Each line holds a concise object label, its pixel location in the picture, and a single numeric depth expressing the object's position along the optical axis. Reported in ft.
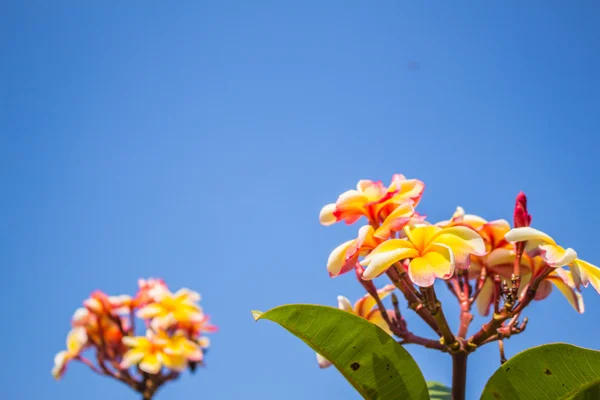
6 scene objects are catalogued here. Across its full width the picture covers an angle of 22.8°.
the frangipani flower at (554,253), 2.98
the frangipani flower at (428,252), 2.94
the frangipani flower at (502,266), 3.15
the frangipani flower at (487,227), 3.15
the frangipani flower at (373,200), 3.13
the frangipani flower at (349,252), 3.04
